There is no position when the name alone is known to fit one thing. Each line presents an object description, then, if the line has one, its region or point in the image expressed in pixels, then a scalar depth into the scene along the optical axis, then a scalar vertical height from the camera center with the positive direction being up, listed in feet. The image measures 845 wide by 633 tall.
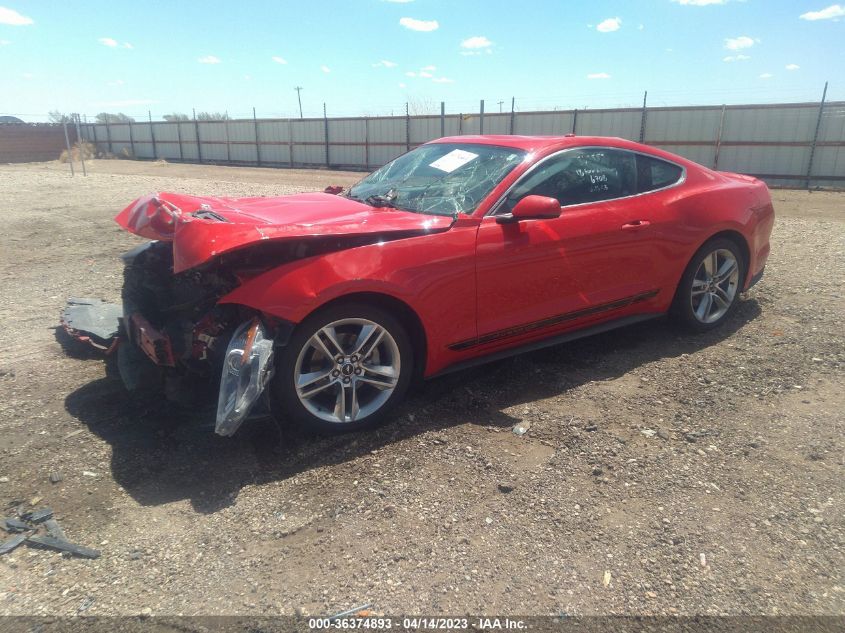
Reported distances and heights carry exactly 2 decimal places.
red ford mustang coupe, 10.21 -2.43
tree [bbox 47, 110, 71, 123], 126.82 +3.29
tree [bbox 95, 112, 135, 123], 133.80 +3.69
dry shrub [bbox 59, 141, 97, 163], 115.12 -3.61
